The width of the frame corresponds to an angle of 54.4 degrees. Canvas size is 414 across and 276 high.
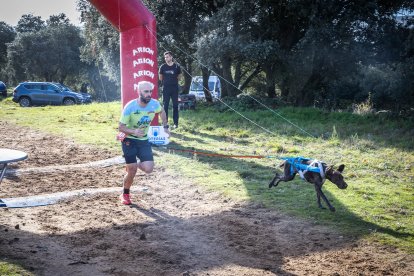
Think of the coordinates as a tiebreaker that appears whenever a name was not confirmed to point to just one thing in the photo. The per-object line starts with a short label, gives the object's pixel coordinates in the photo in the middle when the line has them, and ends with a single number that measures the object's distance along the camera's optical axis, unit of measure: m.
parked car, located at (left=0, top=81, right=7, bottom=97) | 33.06
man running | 5.78
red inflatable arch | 8.86
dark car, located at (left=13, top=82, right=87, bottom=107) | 26.70
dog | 5.44
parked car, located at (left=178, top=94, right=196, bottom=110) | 18.36
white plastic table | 4.81
